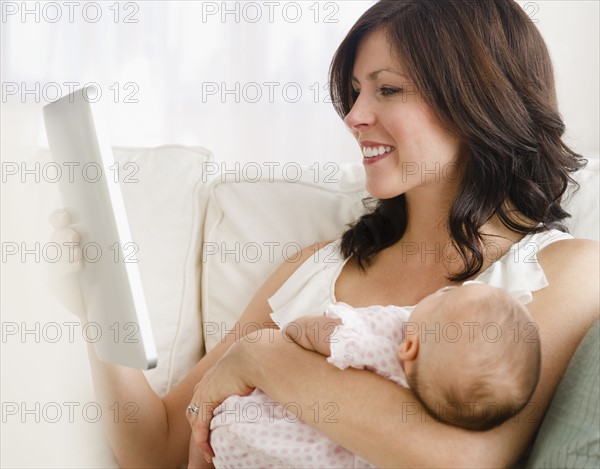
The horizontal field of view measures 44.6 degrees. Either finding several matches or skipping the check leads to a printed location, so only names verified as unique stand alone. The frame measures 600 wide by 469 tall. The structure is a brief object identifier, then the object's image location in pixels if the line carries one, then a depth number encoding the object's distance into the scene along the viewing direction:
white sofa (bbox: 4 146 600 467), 1.78
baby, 1.07
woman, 1.52
